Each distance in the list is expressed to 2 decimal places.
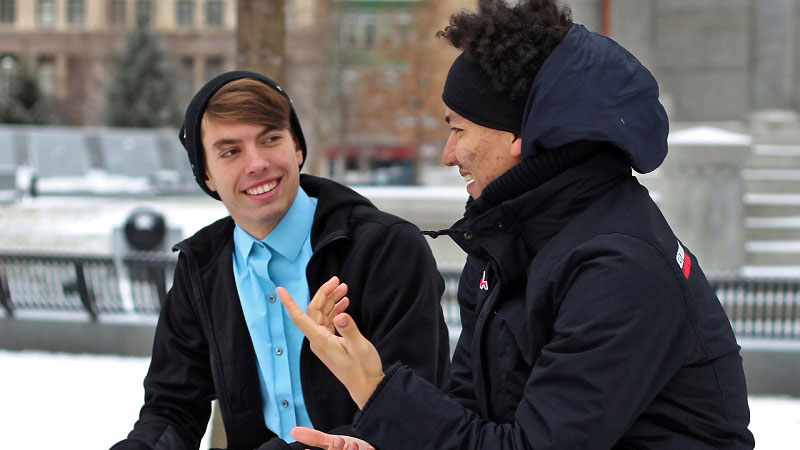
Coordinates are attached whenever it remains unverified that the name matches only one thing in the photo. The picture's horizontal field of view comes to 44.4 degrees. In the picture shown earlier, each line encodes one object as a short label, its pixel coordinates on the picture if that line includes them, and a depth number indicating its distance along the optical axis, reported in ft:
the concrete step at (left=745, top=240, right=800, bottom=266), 34.35
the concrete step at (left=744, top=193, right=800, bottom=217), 36.09
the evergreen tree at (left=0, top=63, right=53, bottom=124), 139.95
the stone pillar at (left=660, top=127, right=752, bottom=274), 30.71
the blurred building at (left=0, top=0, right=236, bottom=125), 179.22
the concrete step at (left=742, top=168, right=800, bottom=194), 37.37
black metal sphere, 35.68
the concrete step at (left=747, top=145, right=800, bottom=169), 39.17
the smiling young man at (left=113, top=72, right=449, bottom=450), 9.36
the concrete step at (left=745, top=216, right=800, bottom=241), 35.14
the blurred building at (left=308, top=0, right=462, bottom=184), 102.53
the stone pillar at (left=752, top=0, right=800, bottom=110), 42.60
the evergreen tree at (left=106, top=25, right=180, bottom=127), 148.36
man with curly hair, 5.73
